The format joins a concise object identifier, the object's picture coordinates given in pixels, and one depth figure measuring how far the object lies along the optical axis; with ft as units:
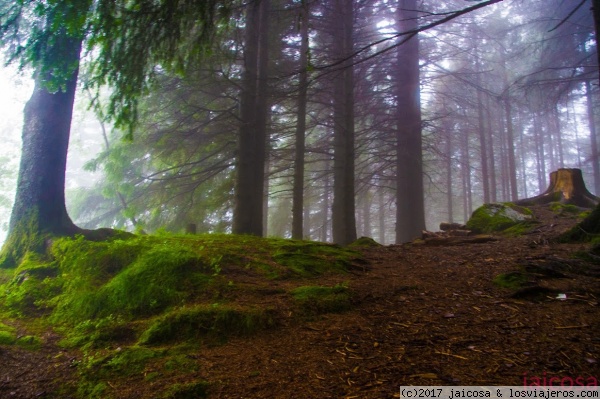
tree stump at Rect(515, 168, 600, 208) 32.73
